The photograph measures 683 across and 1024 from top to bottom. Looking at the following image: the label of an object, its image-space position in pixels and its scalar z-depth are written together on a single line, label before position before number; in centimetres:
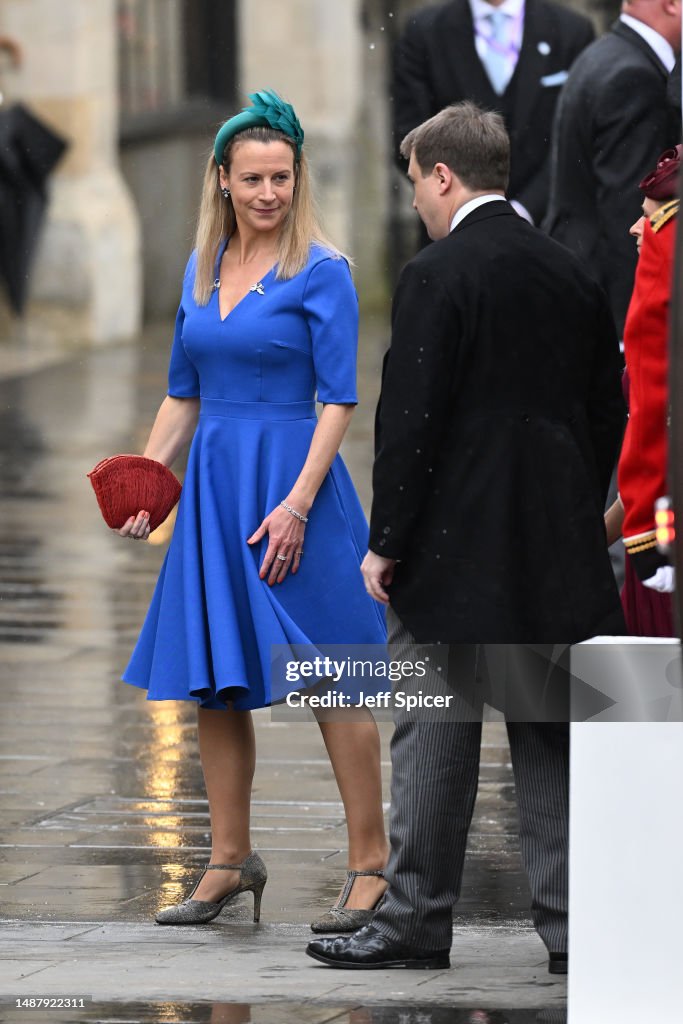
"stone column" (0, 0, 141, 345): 3797
